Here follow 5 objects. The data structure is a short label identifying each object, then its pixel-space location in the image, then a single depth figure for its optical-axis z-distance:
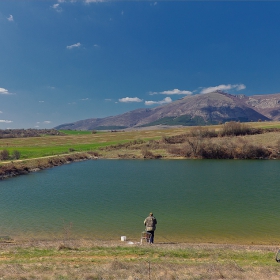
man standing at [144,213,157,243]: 16.95
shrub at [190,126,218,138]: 92.34
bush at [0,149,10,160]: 62.07
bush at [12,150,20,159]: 64.82
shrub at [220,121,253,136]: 94.31
